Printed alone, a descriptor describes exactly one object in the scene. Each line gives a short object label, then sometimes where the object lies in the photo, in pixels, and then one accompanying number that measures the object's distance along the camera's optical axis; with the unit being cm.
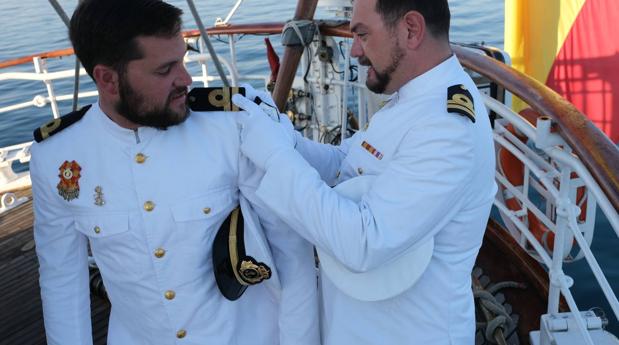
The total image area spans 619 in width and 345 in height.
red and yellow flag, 362
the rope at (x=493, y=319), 214
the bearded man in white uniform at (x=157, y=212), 130
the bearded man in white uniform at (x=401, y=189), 111
